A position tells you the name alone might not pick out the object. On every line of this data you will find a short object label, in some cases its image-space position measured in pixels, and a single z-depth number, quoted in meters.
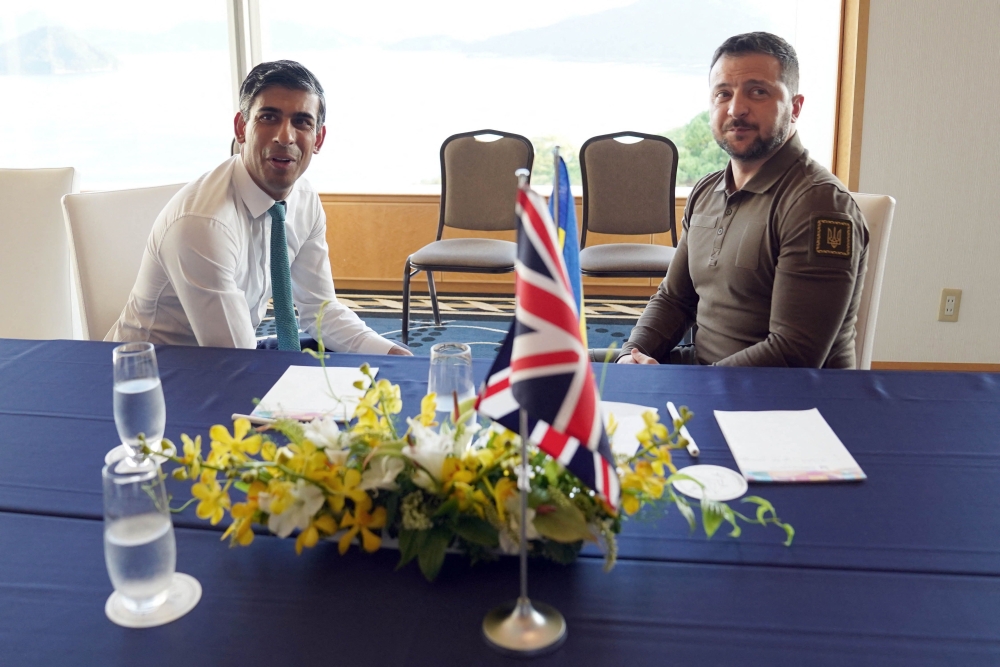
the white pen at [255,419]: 1.39
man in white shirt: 2.02
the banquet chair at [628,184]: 4.23
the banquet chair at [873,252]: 2.11
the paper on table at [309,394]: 1.48
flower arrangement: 0.94
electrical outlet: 3.73
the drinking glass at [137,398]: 1.21
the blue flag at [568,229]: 0.92
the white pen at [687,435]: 1.32
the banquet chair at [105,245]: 2.19
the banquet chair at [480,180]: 4.27
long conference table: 0.89
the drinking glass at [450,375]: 1.26
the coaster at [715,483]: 1.20
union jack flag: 0.82
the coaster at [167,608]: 0.93
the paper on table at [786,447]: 1.26
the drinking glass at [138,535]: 0.87
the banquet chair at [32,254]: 2.33
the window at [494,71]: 5.35
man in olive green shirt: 1.98
